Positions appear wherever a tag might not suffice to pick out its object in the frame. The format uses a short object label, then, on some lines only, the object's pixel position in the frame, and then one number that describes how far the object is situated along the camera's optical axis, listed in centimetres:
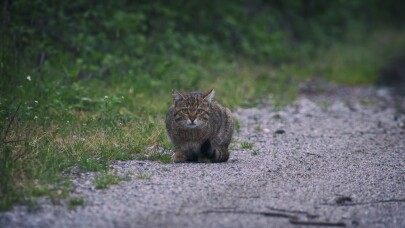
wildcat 1764
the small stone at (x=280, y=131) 2297
